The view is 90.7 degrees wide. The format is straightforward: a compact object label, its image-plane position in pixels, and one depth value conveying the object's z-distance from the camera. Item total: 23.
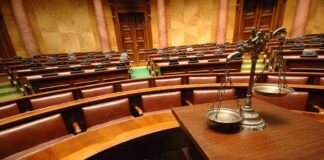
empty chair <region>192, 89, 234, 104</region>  2.18
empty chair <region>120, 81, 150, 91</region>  2.88
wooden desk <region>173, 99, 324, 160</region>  0.72
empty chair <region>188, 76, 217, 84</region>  2.98
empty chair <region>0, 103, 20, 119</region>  2.03
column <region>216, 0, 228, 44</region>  8.03
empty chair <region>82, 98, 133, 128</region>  1.85
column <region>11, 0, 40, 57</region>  6.42
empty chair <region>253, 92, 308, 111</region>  1.94
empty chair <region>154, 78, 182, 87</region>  3.05
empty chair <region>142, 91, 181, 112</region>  2.17
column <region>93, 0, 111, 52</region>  7.55
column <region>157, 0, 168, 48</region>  7.97
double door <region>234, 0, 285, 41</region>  8.63
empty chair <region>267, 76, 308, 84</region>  2.65
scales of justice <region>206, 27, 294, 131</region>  0.83
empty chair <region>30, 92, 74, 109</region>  2.29
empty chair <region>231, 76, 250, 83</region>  2.88
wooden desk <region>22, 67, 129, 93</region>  3.74
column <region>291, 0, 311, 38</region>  7.01
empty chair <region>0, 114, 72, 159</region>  1.42
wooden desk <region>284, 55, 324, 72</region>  3.90
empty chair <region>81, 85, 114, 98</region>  2.61
